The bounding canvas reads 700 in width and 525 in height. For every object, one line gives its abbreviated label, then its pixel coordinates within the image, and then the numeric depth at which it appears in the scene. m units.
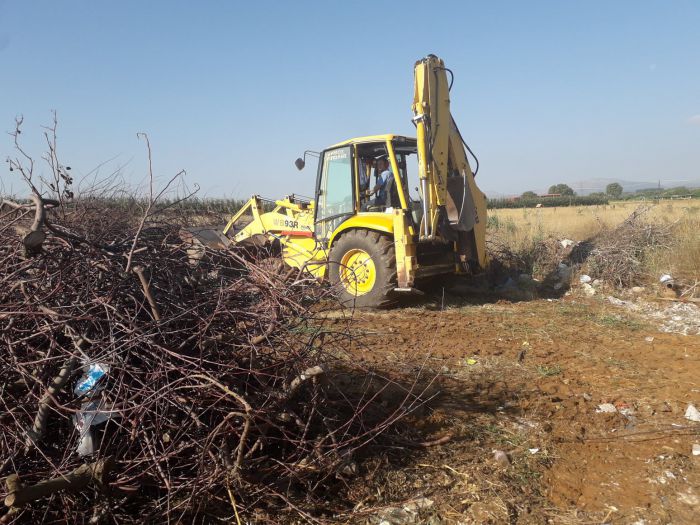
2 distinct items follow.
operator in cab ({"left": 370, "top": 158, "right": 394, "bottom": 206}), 7.22
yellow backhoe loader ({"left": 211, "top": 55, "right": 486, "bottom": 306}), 6.85
